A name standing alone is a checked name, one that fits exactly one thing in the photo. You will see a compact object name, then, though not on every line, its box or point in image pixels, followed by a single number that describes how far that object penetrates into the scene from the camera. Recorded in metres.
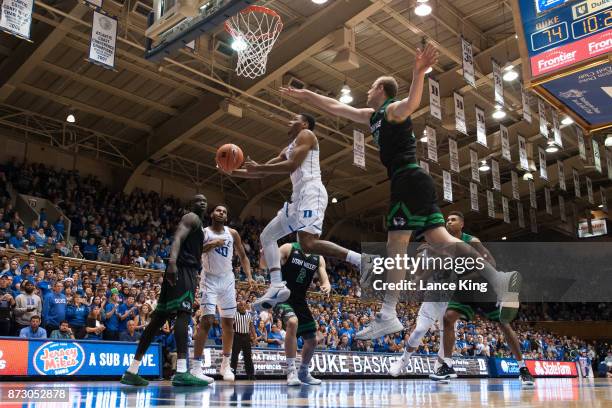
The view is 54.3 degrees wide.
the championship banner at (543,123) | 18.48
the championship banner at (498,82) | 16.12
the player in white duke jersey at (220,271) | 6.99
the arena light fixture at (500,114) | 19.22
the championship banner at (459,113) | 17.28
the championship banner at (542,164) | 22.17
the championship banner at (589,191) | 26.94
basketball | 5.50
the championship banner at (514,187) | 24.50
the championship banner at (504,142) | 19.92
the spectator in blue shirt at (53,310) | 10.82
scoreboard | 7.20
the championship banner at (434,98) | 16.19
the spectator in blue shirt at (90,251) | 17.61
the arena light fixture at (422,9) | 14.50
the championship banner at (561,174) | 25.03
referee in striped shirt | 10.40
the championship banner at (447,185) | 21.36
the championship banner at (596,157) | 22.62
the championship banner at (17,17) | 11.05
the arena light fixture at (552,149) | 24.91
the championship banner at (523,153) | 20.64
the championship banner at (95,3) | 12.07
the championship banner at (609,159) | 25.95
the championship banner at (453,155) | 19.92
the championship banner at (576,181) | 25.53
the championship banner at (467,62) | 15.33
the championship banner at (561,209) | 30.95
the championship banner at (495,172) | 22.84
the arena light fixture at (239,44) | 10.78
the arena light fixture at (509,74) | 18.30
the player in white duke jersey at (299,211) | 5.39
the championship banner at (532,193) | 26.89
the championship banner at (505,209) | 26.26
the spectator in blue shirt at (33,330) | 9.88
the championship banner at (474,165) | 21.34
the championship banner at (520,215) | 29.07
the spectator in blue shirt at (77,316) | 11.11
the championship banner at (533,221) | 29.79
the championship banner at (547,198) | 27.40
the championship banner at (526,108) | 17.70
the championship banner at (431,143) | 18.80
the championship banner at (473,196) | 22.78
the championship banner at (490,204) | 24.33
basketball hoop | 10.43
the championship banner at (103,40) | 12.47
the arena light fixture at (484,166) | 26.94
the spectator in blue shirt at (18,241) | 14.86
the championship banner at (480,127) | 17.61
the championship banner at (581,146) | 20.92
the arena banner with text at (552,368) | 18.68
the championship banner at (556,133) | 19.34
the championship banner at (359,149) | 18.84
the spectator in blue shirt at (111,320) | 11.36
